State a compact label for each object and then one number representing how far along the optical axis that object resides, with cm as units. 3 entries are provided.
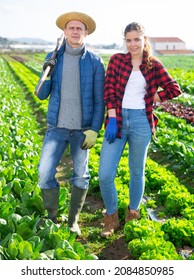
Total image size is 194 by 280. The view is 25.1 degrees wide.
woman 422
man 429
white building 10181
